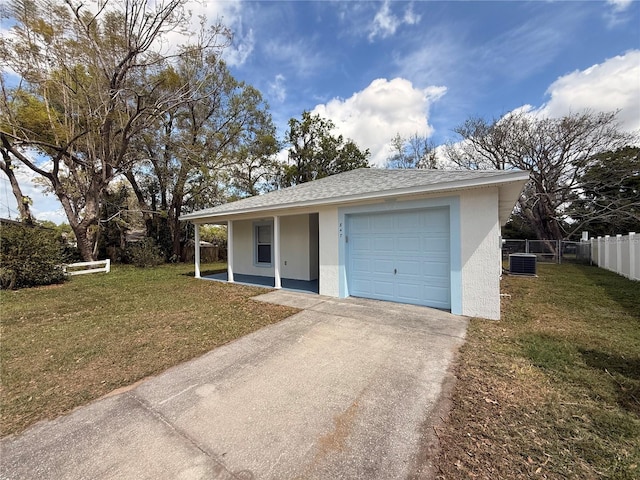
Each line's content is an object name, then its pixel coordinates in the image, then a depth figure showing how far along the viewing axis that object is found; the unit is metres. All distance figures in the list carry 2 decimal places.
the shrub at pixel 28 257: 8.59
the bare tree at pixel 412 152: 25.81
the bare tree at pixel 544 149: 19.17
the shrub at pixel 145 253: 15.29
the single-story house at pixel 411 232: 5.10
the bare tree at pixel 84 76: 10.86
